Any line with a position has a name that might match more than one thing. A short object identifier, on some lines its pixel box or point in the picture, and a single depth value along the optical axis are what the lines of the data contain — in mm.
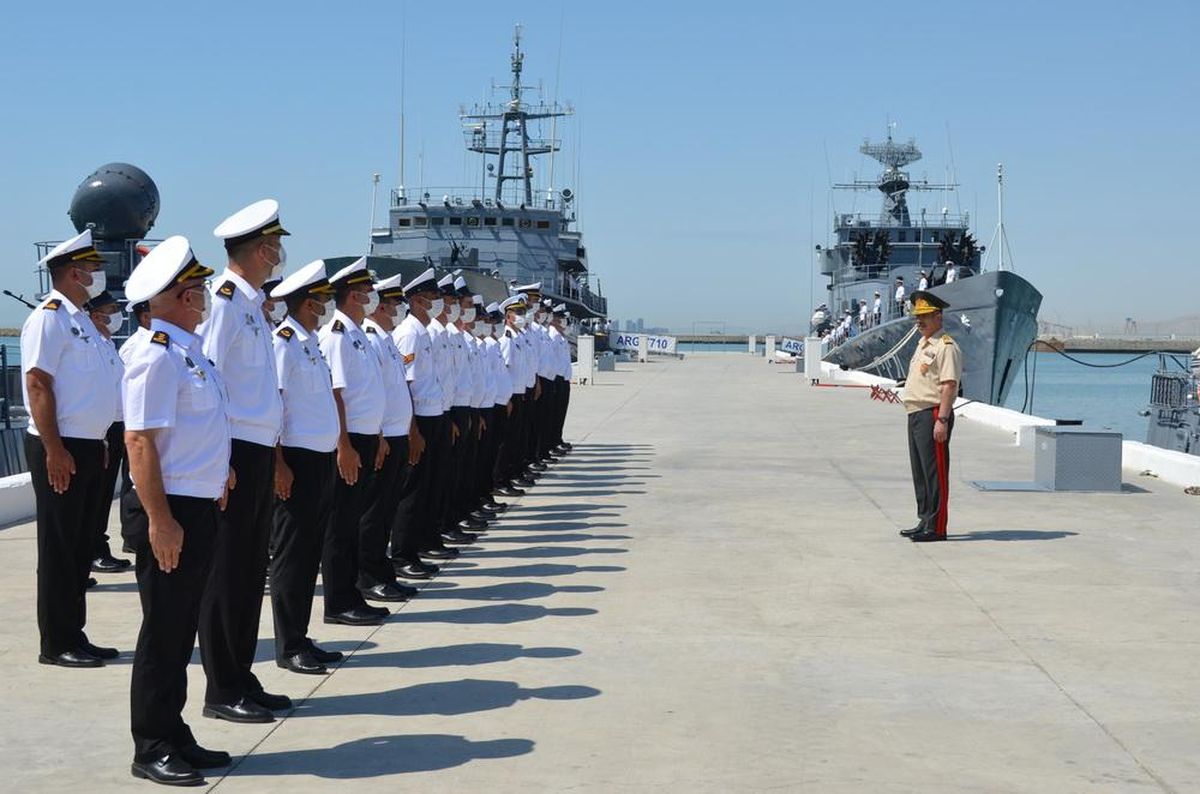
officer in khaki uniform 9578
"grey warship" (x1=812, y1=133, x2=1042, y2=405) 33031
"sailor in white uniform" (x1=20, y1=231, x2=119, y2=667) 5922
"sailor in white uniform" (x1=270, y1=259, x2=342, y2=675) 5707
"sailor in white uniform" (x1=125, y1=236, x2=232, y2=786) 4281
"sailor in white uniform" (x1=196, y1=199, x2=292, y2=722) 5059
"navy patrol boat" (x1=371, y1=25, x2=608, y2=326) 51625
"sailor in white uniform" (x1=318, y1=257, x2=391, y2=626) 6660
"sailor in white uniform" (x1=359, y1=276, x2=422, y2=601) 7309
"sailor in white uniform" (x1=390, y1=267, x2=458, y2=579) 8258
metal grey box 12398
